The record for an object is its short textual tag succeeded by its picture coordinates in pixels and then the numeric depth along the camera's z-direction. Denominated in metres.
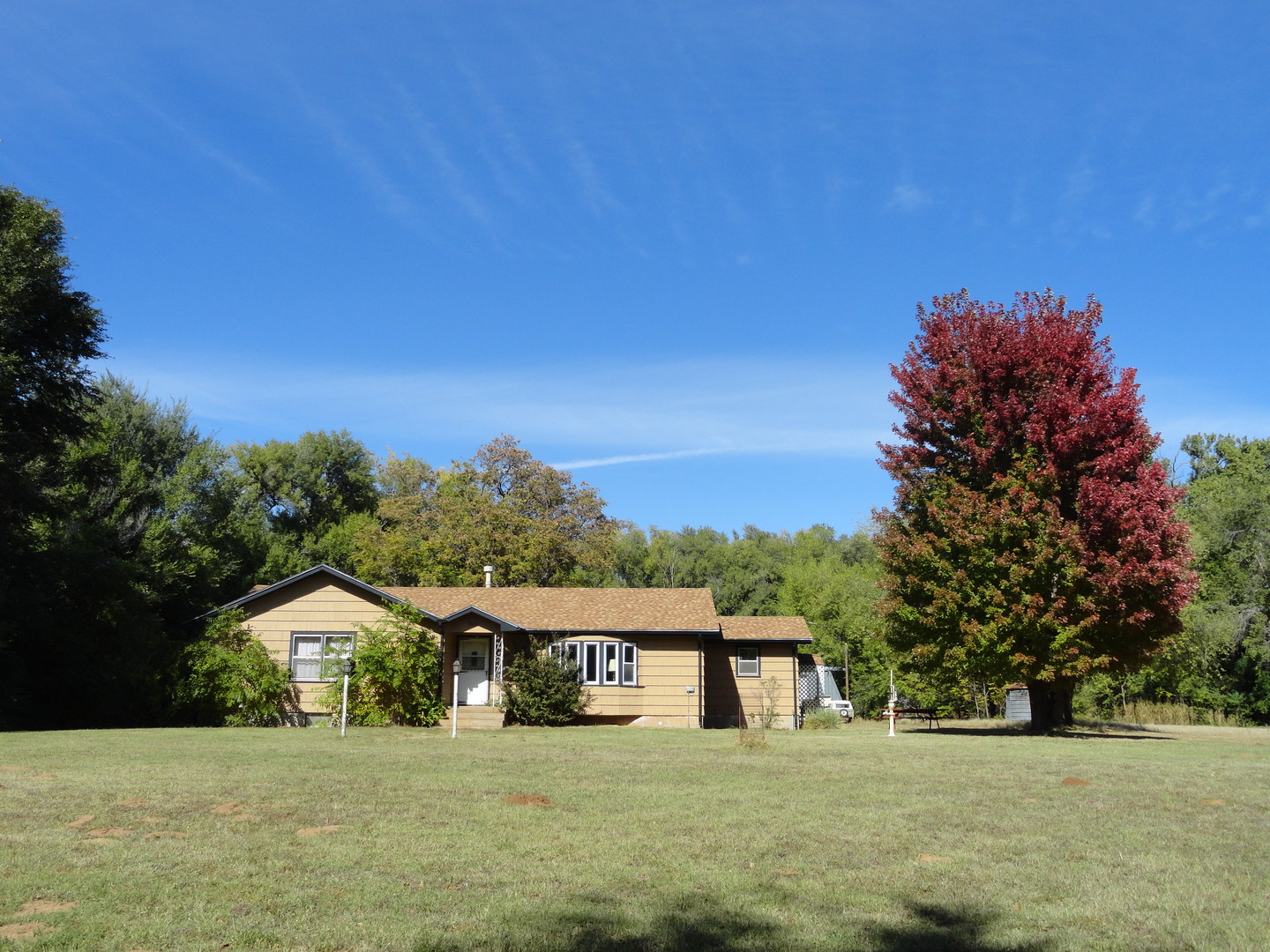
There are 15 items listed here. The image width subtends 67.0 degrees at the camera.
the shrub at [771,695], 30.03
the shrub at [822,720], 28.94
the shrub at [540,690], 25.03
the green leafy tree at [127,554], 24.52
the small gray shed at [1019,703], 31.22
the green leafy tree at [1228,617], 32.75
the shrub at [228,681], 25.02
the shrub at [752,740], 17.24
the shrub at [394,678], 24.78
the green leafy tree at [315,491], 51.81
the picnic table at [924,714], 28.89
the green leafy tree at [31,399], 21.38
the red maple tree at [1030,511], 20.83
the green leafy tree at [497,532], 43.53
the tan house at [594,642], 26.53
